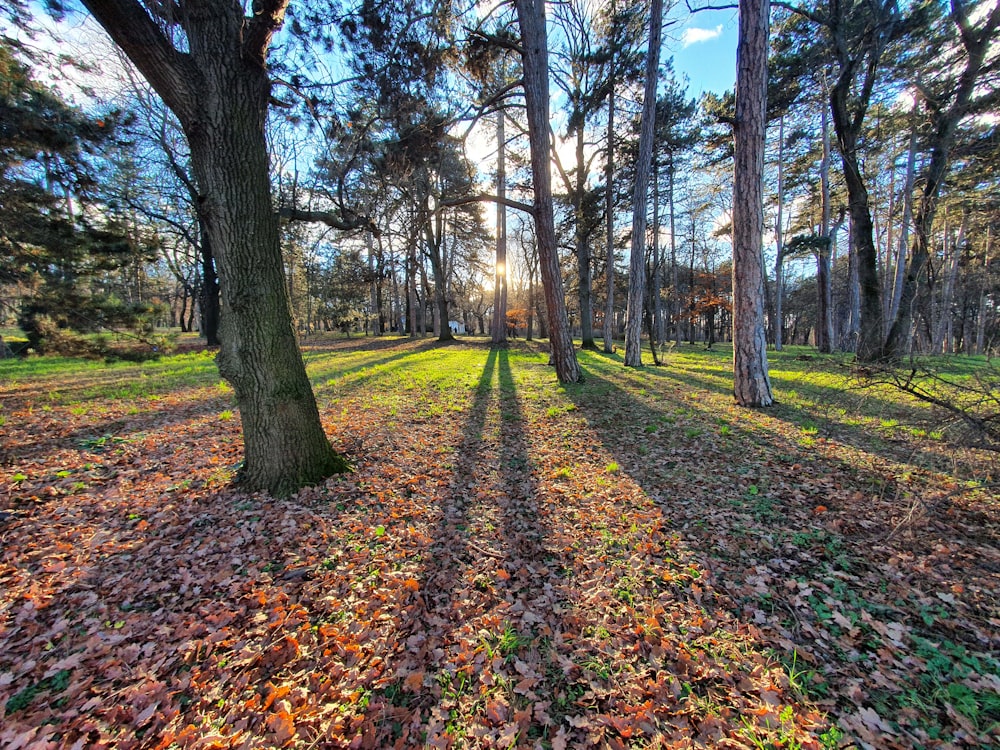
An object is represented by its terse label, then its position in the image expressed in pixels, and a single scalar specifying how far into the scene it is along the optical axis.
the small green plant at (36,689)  1.90
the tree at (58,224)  5.93
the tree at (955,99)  8.23
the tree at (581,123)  10.90
